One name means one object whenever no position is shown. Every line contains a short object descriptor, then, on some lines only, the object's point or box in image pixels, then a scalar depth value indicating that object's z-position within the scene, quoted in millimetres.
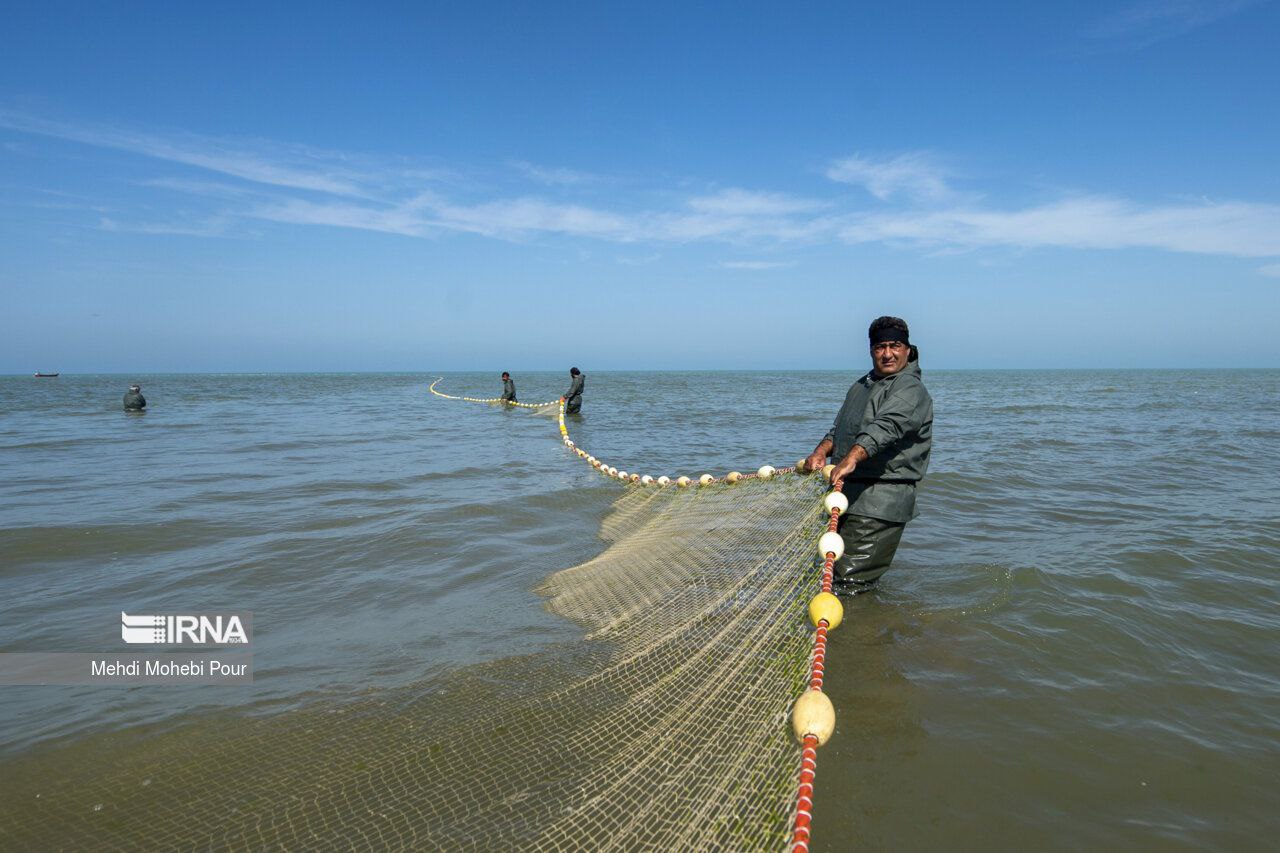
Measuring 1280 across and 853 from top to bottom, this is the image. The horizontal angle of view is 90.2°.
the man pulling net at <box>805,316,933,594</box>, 3572
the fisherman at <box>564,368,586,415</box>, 18578
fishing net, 2422
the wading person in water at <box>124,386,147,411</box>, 22558
